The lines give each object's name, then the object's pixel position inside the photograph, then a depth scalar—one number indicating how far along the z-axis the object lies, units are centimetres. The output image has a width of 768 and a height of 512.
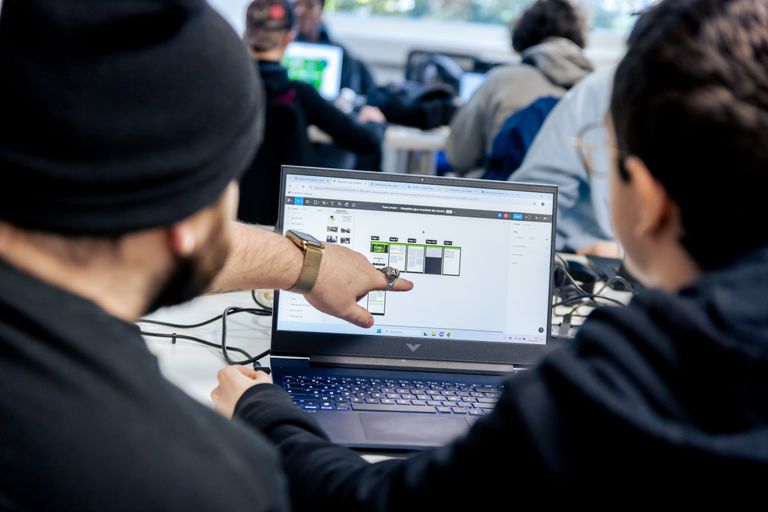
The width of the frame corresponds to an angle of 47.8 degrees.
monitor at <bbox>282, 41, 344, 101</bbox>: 496
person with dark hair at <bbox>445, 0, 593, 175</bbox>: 341
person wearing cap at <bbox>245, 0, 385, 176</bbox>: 301
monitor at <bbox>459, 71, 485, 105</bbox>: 530
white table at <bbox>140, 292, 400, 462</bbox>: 138
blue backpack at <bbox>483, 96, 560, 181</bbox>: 301
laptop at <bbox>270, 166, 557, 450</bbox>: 146
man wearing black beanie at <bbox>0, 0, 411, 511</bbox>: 65
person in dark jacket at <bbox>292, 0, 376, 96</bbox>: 523
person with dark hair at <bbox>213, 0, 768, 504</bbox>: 69
